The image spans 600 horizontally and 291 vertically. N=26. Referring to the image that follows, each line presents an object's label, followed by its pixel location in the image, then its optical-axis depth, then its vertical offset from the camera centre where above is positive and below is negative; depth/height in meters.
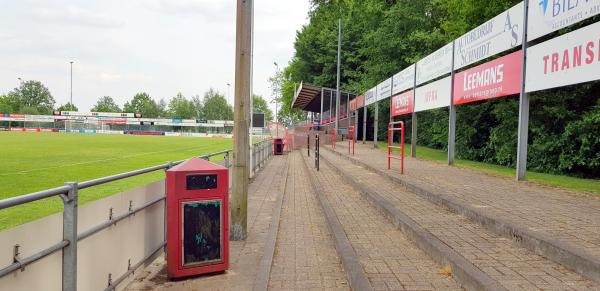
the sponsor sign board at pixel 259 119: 17.84 +0.26
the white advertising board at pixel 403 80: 17.94 +2.01
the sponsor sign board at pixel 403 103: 17.70 +1.06
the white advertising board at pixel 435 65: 13.97 +2.11
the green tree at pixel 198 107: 131.75 +4.93
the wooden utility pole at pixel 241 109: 5.99 +0.21
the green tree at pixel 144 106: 142.00 +5.34
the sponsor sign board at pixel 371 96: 25.19 +1.80
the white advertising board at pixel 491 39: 10.02 +2.25
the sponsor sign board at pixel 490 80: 9.95 +1.23
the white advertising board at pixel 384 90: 21.84 +1.91
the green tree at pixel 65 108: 142.25 +4.27
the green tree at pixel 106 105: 159.55 +5.96
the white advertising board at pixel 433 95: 13.95 +1.13
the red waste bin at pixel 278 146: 26.95 -1.16
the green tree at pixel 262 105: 138.30 +6.45
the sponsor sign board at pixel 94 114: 95.82 +1.68
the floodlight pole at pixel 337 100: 33.00 +1.98
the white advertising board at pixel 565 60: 7.40 +1.27
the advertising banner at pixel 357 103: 29.71 +1.72
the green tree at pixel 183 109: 131.88 +4.33
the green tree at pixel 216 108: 125.31 +4.57
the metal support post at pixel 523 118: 9.52 +0.29
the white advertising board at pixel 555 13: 7.80 +2.15
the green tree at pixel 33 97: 135.99 +7.06
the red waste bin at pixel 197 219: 4.45 -0.92
